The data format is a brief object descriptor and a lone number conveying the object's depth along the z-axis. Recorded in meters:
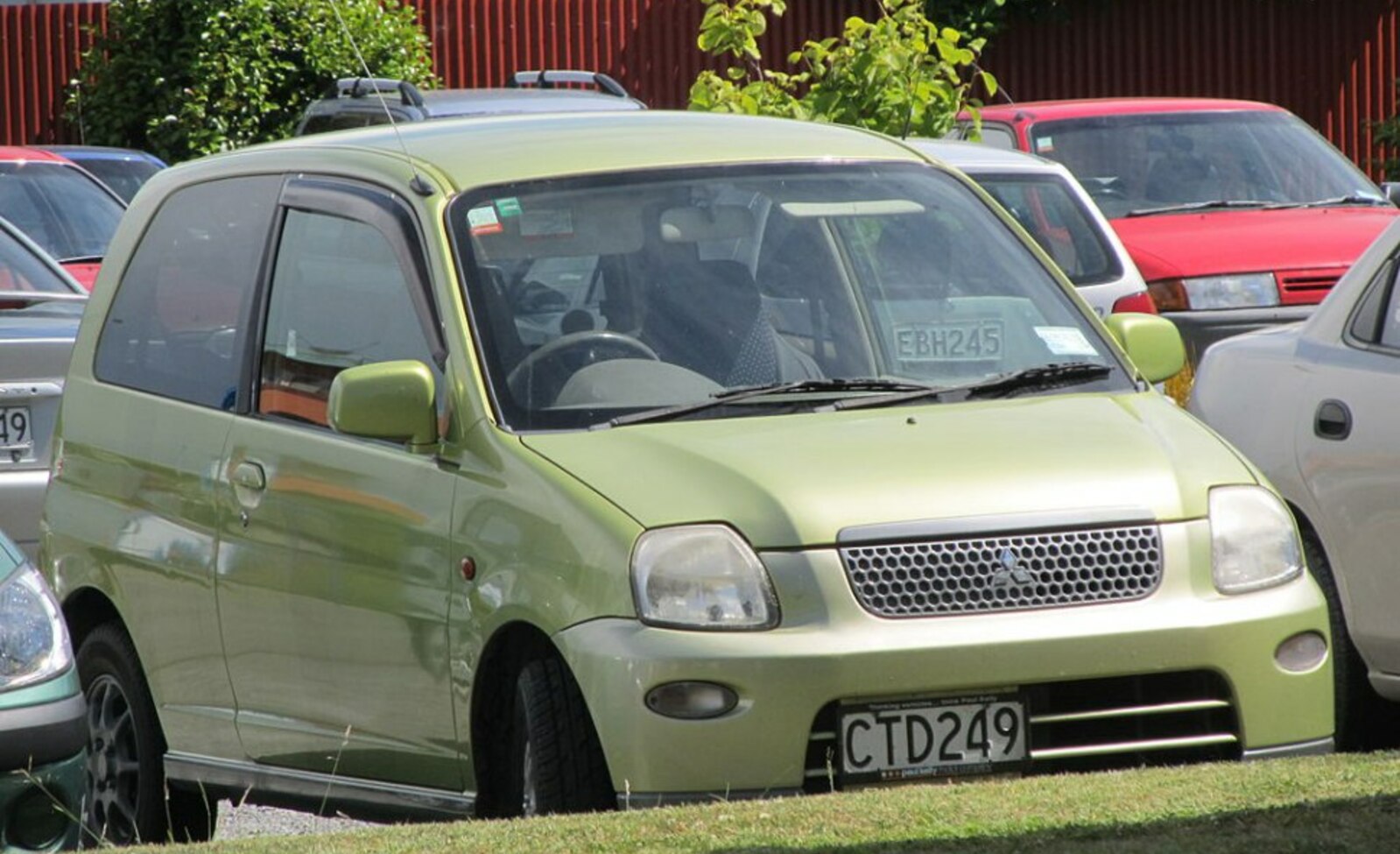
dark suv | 29.84
